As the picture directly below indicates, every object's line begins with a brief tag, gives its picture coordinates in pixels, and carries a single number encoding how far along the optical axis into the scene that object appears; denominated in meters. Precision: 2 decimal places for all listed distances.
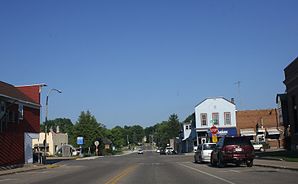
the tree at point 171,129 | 160.77
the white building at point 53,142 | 102.44
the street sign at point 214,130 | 38.00
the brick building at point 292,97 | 43.66
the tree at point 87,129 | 91.62
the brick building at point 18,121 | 39.56
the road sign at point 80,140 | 80.94
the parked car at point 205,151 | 35.12
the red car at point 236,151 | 28.06
